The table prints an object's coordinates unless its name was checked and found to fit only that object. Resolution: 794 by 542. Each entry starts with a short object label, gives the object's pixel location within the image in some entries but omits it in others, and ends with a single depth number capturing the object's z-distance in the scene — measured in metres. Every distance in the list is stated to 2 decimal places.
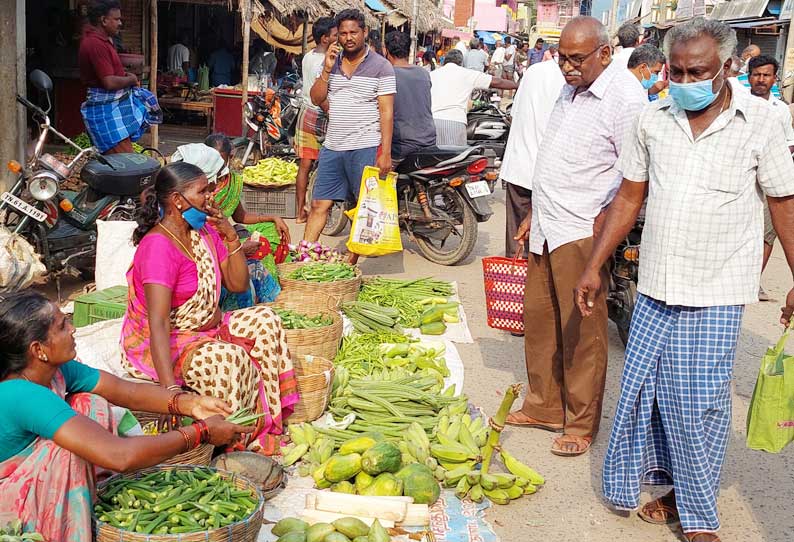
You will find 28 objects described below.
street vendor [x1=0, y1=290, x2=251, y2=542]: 2.89
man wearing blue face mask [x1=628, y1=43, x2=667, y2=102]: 7.72
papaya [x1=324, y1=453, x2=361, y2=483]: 3.99
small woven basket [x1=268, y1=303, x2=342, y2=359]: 5.16
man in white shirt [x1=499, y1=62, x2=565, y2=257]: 6.66
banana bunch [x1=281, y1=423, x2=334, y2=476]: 4.30
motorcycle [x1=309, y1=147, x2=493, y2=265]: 8.70
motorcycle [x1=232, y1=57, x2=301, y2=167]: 12.85
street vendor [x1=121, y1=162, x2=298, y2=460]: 4.09
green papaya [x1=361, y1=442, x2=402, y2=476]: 3.96
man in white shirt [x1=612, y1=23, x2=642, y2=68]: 10.47
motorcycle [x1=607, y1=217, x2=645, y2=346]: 6.36
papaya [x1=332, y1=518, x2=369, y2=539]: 3.52
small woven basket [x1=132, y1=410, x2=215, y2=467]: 3.58
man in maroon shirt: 8.47
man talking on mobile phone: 7.50
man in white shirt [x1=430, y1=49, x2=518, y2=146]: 10.44
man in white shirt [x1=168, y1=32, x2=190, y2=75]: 17.66
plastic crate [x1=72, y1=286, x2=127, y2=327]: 5.43
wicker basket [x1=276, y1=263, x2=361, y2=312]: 6.27
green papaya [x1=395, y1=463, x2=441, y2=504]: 3.95
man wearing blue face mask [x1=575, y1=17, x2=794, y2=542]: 3.52
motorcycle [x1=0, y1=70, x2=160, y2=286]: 6.46
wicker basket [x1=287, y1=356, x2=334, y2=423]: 4.74
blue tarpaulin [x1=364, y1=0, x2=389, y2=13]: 21.94
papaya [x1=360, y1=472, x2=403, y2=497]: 3.90
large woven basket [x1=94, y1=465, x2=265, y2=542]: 2.94
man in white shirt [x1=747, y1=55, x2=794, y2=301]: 7.62
